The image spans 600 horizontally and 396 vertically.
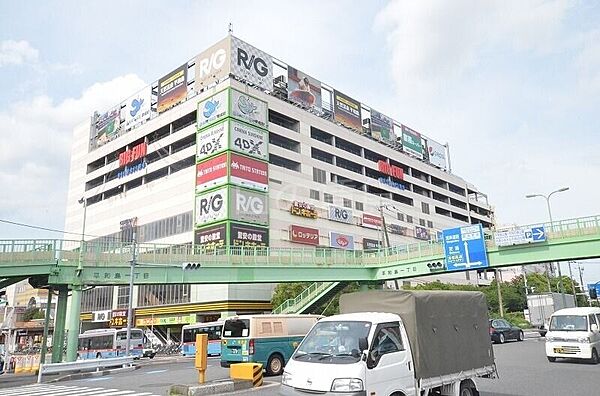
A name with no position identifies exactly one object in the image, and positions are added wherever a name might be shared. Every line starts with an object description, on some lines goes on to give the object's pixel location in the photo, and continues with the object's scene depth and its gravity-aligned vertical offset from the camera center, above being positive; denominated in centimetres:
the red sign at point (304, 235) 5572 +831
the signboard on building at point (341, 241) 6084 +818
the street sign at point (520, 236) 3169 +418
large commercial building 5159 +1727
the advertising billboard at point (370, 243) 6662 +837
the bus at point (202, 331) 3525 -200
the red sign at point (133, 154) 6347 +2093
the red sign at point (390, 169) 7412 +2067
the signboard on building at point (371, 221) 6800 +1167
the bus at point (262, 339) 1812 -120
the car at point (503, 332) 3209 -215
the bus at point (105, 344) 3741 -244
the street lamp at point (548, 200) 4008 +857
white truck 766 -80
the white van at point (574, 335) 1792 -140
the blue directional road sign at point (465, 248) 3354 +367
